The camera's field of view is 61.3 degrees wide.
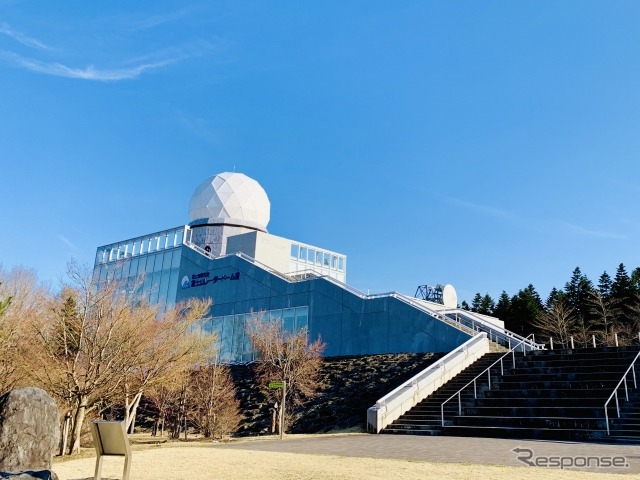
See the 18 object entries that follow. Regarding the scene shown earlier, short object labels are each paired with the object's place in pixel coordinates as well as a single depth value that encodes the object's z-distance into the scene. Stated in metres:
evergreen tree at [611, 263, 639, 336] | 48.50
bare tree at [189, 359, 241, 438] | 23.41
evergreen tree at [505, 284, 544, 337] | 58.59
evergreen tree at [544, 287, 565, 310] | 57.66
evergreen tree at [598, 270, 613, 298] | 61.75
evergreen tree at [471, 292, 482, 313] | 73.16
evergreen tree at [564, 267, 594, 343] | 50.00
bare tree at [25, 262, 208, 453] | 16.67
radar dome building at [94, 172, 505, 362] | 31.16
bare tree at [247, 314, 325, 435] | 25.88
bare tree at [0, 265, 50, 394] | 17.64
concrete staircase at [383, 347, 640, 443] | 15.97
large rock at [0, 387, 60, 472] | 9.62
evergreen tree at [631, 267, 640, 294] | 55.93
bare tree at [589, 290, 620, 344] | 48.53
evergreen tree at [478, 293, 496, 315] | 70.56
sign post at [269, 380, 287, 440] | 19.30
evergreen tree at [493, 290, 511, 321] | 62.45
